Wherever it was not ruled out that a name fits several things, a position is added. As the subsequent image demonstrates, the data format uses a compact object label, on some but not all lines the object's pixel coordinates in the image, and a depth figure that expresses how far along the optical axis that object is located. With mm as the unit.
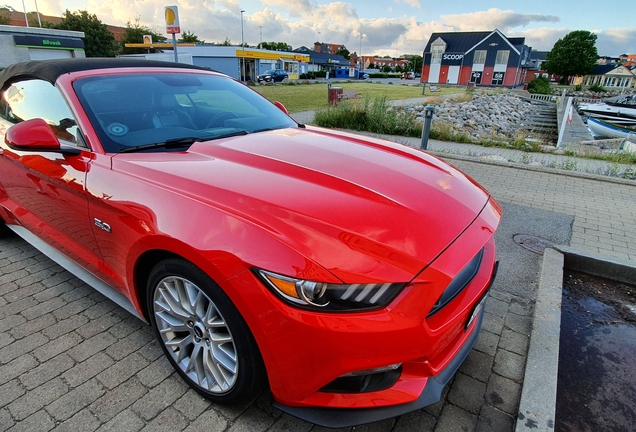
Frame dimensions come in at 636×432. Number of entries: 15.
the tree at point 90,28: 47312
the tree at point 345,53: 127750
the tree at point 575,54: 68312
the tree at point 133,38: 66625
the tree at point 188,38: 87800
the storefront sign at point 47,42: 29036
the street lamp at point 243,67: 47981
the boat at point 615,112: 24366
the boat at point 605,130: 20312
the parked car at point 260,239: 1495
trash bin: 15880
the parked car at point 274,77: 44875
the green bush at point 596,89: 67819
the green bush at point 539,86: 48875
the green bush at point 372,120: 11148
